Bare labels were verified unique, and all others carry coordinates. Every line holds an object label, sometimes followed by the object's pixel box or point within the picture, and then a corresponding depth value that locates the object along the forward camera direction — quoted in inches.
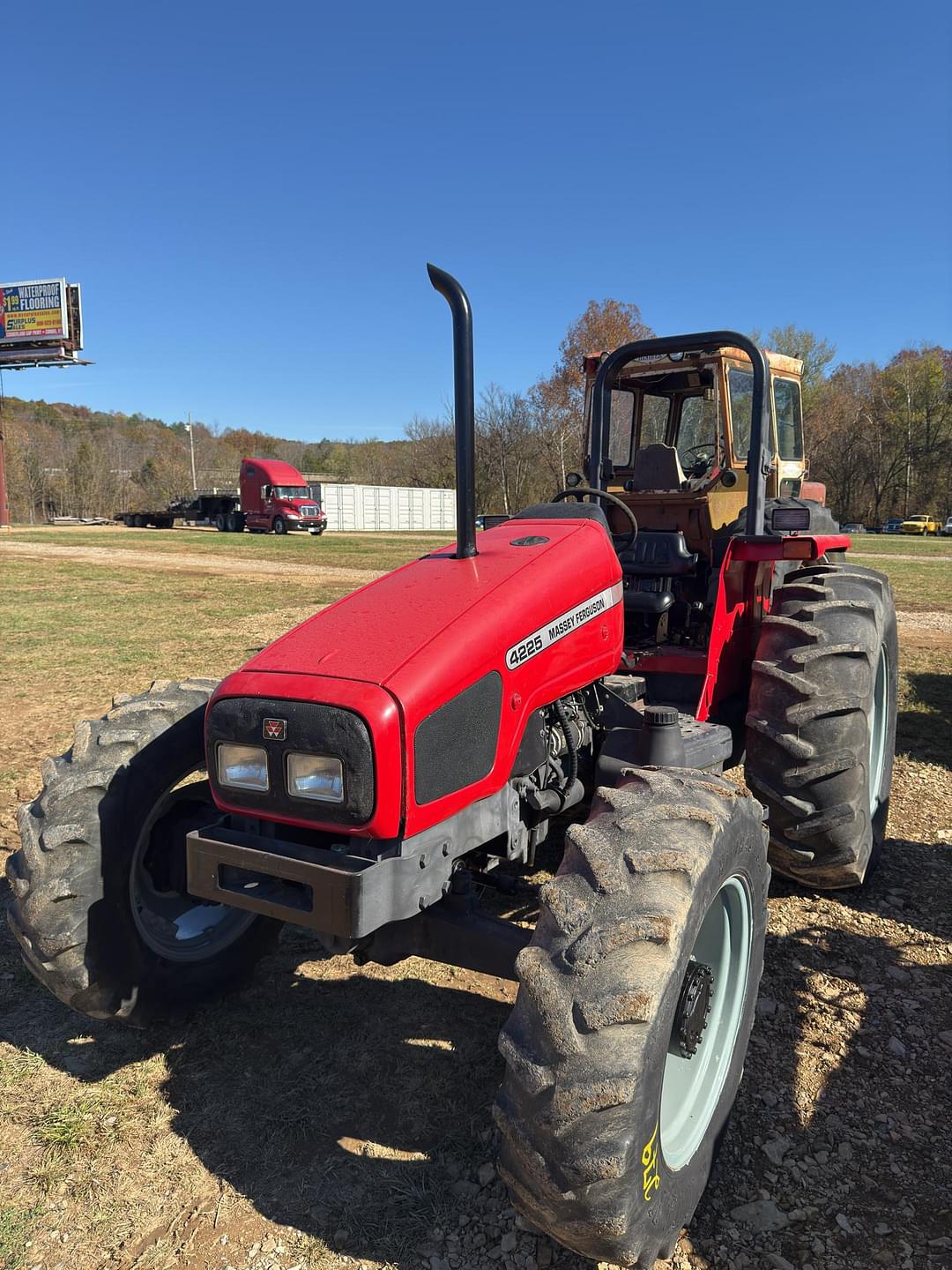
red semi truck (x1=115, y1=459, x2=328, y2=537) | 1443.2
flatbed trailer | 1643.7
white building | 1982.0
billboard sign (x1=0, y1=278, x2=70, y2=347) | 1893.5
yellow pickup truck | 2016.5
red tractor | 73.2
